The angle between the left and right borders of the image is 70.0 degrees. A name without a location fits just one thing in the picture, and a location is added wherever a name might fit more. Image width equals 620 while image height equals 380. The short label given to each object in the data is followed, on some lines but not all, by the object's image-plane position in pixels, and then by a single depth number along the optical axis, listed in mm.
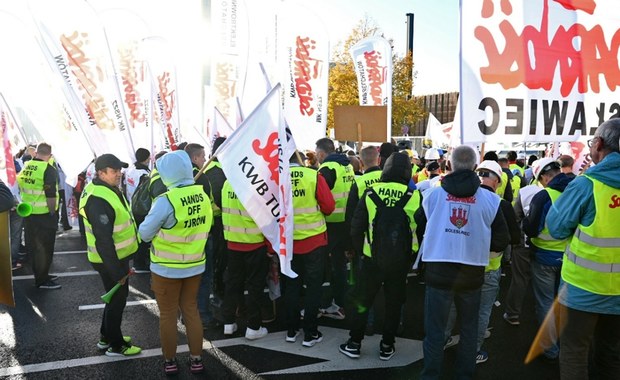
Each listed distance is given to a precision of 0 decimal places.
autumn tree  27828
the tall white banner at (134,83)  8055
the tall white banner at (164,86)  8148
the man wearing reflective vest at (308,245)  4805
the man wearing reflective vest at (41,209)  6474
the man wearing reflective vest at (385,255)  4145
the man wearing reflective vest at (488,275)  4137
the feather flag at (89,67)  5918
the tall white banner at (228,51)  9258
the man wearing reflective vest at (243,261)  4777
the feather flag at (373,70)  9992
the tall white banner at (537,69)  3666
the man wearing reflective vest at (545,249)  4375
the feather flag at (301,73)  8109
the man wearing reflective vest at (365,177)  4832
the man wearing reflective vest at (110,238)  4059
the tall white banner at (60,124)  6047
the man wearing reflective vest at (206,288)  5262
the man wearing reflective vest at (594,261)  2818
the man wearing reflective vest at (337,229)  5781
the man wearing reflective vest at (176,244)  3801
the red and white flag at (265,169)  4160
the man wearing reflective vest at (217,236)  5719
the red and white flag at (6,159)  5871
